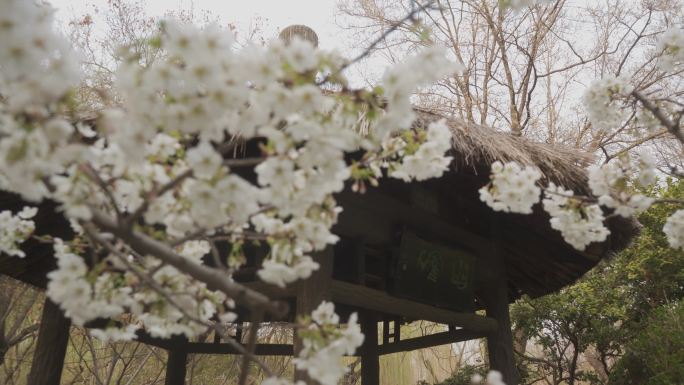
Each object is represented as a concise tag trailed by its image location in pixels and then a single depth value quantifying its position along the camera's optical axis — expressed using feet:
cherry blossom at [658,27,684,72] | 8.11
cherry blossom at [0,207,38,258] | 5.57
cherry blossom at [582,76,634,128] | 8.17
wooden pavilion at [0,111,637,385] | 10.21
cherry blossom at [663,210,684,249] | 8.18
